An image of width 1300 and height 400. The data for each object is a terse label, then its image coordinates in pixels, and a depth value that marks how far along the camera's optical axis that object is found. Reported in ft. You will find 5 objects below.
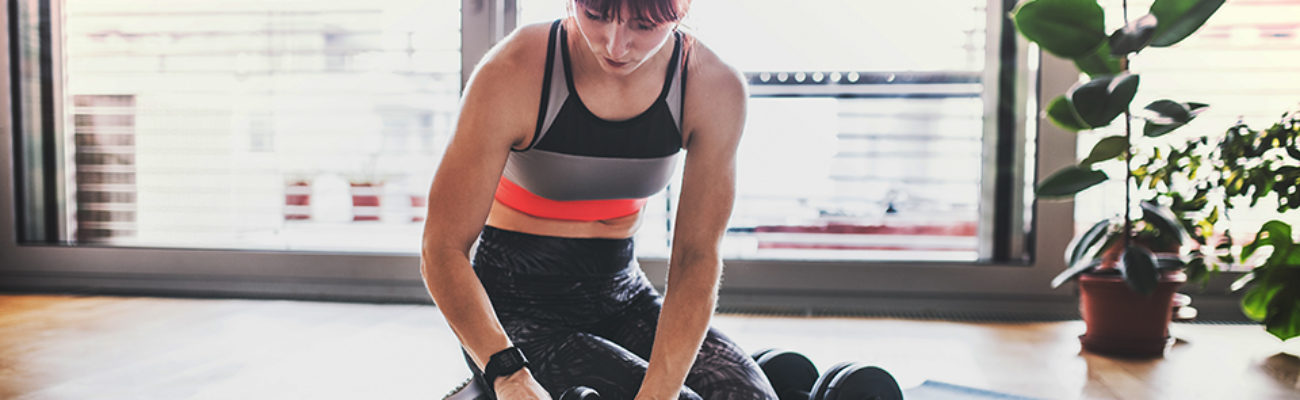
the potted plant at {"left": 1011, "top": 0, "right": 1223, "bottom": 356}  5.08
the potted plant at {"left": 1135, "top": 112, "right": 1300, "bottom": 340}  5.26
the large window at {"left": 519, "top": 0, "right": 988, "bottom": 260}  7.36
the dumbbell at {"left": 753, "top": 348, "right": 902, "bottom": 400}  3.57
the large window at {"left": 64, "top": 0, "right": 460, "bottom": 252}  8.02
